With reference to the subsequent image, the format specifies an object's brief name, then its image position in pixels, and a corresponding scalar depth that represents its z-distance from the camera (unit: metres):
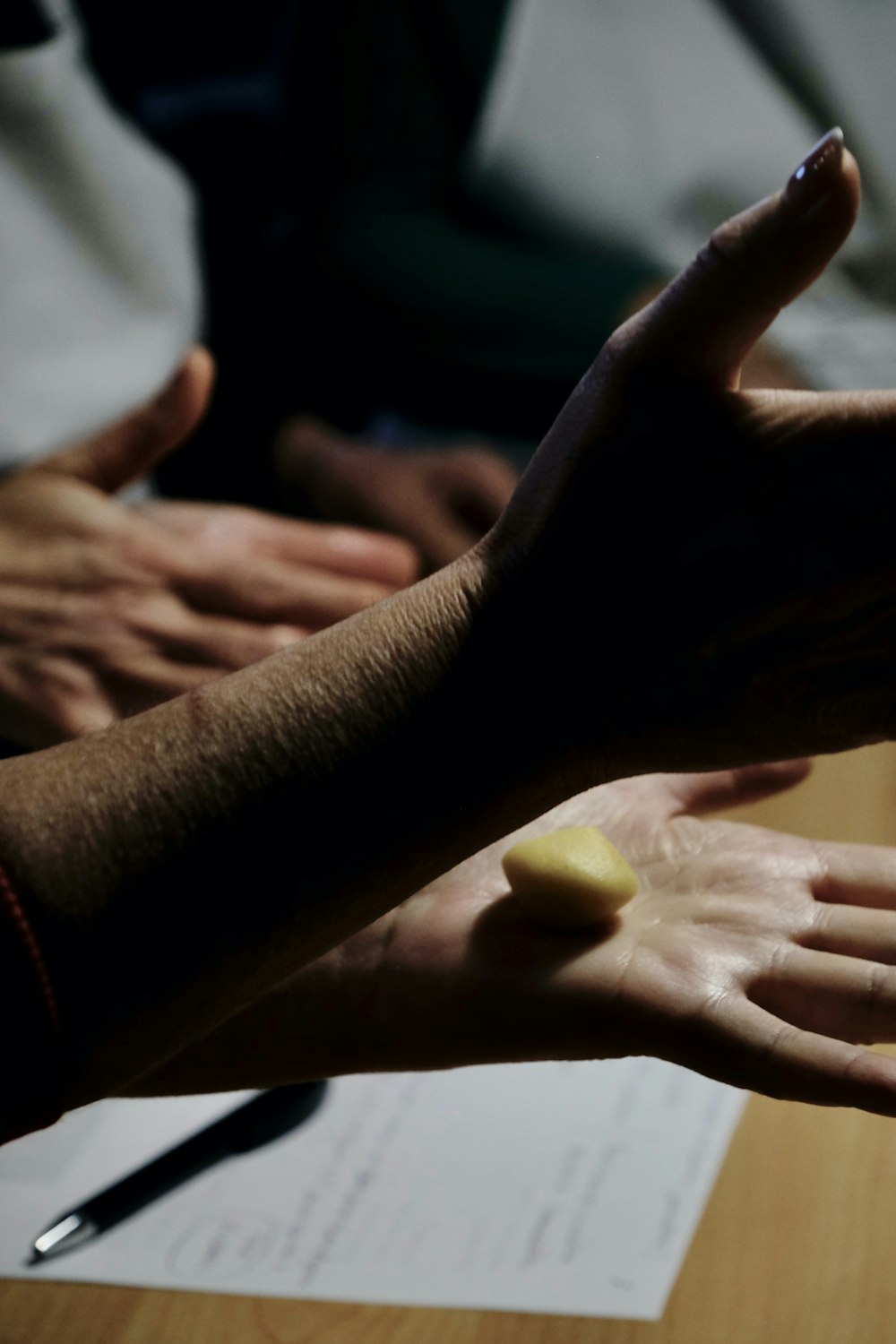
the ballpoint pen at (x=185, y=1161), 0.97
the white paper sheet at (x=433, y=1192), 0.96
